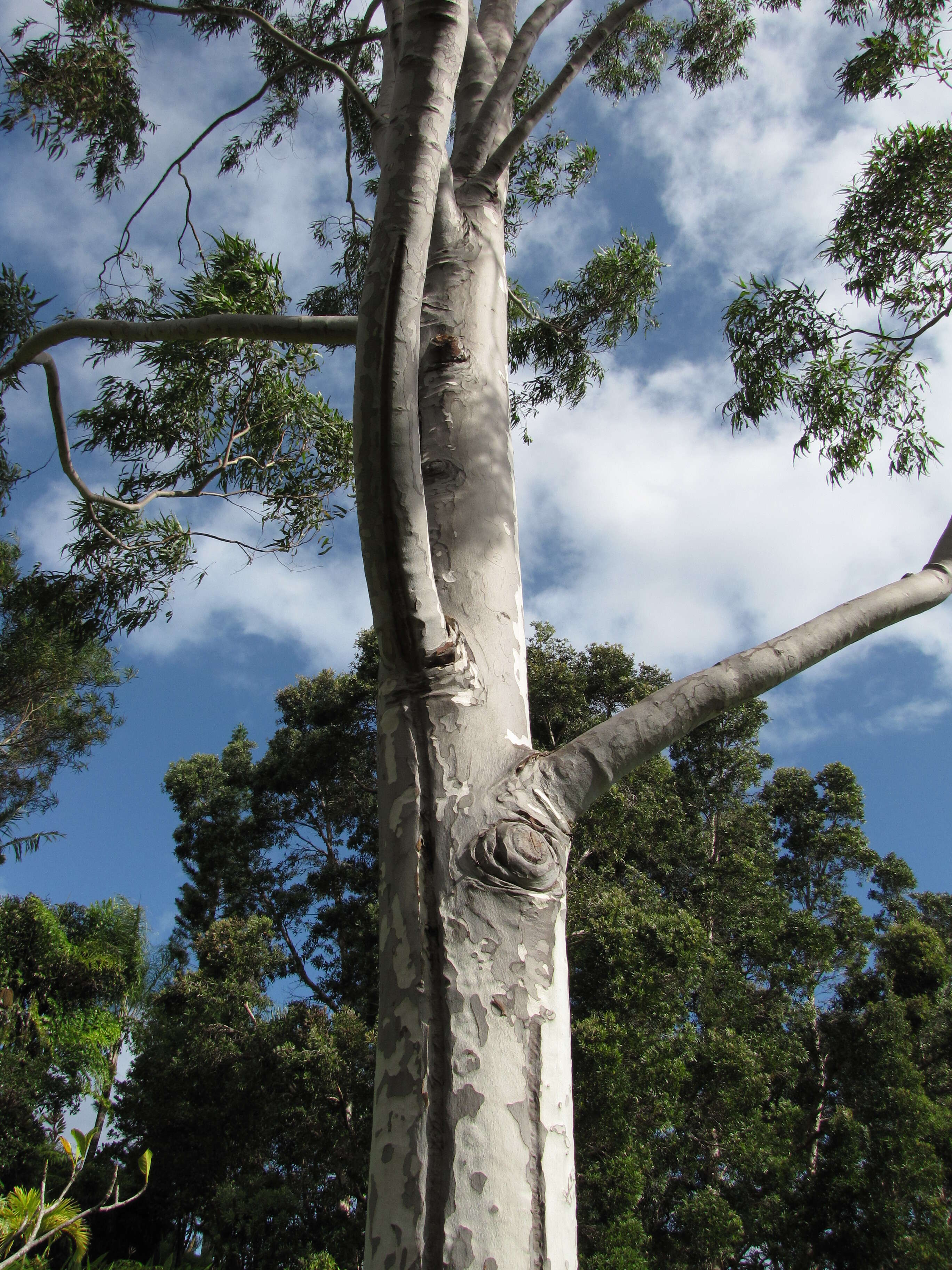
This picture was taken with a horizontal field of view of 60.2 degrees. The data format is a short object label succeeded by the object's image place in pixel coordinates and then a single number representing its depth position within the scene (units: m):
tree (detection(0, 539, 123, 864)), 11.09
